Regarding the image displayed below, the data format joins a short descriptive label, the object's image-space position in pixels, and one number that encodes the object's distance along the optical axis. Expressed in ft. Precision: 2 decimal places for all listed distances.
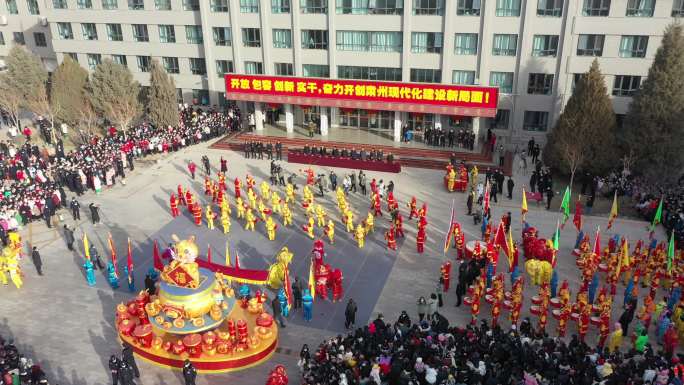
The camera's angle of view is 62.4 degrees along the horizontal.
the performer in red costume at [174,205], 98.99
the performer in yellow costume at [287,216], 93.56
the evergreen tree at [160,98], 137.39
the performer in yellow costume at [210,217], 93.08
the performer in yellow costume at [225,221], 91.56
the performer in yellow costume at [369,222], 88.28
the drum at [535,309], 67.56
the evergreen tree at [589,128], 106.93
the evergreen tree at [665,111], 101.65
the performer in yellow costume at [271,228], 88.48
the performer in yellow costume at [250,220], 92.12
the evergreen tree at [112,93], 136.26
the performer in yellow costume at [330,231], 88.14
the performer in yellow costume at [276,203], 97.30
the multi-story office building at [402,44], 123.44
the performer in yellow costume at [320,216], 91.04
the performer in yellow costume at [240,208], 94.63
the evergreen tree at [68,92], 141.85
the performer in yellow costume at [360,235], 86.02
